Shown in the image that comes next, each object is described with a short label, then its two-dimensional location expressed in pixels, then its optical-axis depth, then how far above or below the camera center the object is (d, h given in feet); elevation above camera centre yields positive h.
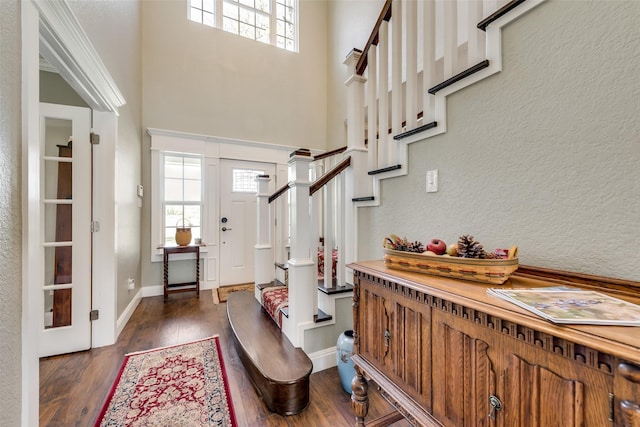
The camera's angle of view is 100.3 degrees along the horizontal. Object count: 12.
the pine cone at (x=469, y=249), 3.04 -0.39
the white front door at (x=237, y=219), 13.35 -0.13
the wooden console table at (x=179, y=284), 11.15 -2.46
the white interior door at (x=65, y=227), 6.82 -0.25
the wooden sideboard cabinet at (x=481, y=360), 1.65 -1.20
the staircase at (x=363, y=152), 4.96 +1.45
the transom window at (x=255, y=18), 13.50 +10.67
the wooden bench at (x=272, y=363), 4.86 -2.96
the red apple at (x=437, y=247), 3.45 -0.41
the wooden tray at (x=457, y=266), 2.85 -0.59
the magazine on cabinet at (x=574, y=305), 1.83 -0.72
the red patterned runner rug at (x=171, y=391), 4.66 -3.51
